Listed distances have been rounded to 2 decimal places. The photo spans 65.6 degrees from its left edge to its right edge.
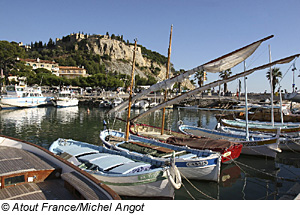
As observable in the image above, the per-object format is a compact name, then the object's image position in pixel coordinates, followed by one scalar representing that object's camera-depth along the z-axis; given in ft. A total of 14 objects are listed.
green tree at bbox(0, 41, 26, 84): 297.74
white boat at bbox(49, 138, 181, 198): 40.32
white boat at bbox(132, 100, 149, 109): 274.79
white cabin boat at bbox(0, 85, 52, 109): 226.79
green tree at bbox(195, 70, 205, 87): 303.23
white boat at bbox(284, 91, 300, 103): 135.31
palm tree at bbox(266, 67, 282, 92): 257.38
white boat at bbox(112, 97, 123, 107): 271.74
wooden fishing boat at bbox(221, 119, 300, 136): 96.68
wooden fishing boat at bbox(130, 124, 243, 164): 61.77
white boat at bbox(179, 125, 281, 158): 72.69
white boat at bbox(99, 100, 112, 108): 276.82
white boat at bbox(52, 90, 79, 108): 258.00
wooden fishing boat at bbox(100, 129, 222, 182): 51.08
